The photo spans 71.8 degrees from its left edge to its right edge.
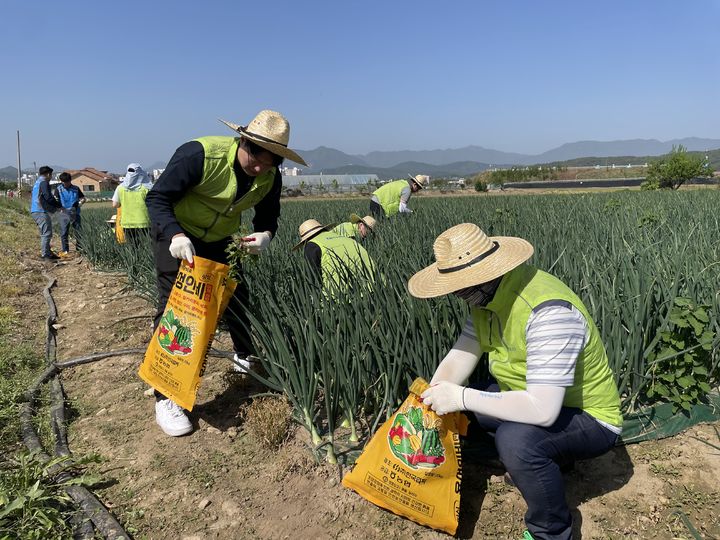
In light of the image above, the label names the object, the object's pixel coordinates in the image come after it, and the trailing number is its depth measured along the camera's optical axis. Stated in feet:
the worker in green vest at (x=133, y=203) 14.90
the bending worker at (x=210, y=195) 6.25
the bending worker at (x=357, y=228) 10.09
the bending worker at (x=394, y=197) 18.45
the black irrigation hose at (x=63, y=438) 4.85
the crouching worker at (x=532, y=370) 4.00
